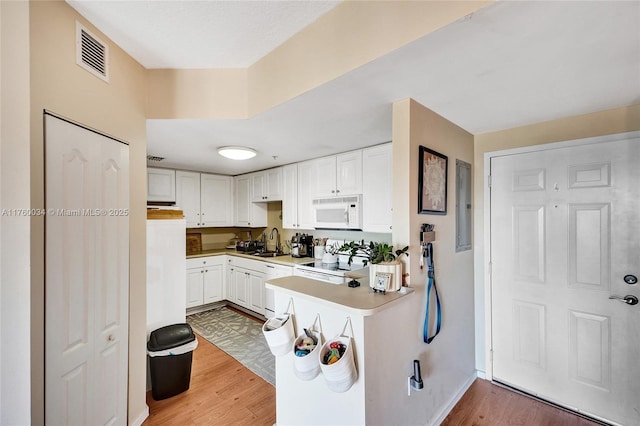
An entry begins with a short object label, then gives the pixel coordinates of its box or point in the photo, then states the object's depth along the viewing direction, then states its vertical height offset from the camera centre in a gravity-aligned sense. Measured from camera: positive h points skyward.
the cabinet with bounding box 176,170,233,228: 4.12 +0.25
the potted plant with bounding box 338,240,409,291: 1.56 -0.32
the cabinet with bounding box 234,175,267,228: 4.41 +0.10
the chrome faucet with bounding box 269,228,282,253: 4.36 -0.48
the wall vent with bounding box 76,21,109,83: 1.37 +0.89
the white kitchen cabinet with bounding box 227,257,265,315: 3.70 -1.04
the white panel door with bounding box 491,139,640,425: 1.83 -0.49
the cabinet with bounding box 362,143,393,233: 2.65 +0.26
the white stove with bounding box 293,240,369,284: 2.65 -0.63
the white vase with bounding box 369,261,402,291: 1.58 -0.36
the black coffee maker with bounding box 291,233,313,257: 3.77 -0.49
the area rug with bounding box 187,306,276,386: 2.64 -1.53
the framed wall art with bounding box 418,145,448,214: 1.72 +0.22
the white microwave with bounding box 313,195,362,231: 2.91 +0.00
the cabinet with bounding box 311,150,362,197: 2.95 +0.46
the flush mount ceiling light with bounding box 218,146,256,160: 2.70 +0.64
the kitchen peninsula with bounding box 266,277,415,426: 1.34 -0.76
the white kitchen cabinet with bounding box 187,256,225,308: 3.87 -1.03
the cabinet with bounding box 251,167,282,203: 3.94 +0.44
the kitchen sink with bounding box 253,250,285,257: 3.98 -0.63
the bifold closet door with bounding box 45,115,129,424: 1.26 -0.34
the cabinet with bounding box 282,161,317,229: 3.49 +0.25
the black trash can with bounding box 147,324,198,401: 2.10 -1.20
